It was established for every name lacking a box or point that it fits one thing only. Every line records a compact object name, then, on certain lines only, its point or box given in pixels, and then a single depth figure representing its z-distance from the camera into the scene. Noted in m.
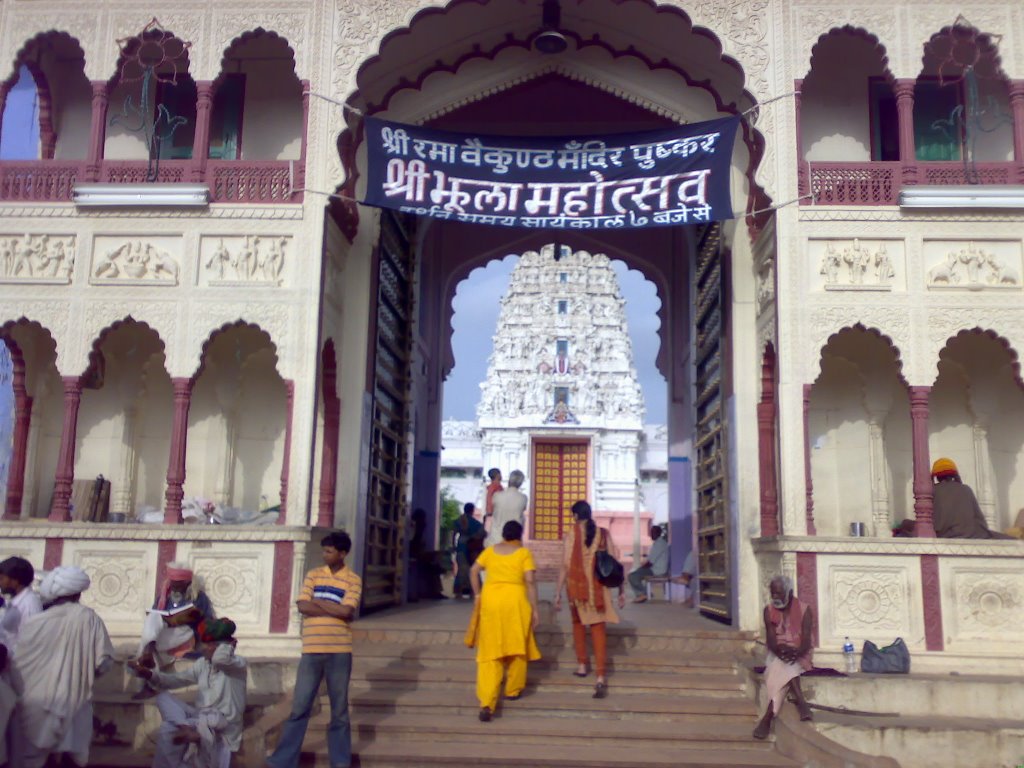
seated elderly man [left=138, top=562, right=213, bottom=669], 6.36
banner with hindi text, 9.34
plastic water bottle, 8.15
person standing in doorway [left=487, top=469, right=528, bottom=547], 10.73
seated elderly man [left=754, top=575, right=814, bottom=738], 7.04
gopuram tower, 37.34
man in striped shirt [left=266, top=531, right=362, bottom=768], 6.33
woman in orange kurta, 7.93
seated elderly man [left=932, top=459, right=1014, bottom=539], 8.74
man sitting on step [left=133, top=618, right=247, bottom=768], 5.99
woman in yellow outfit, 7.42
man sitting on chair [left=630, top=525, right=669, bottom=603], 14.88
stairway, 6.84
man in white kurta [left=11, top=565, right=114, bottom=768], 5.57
